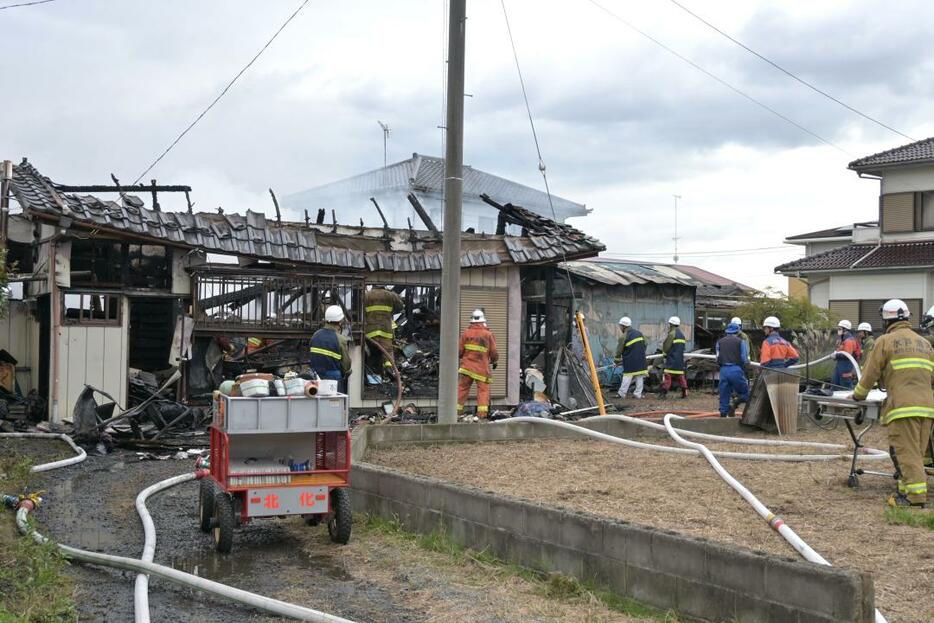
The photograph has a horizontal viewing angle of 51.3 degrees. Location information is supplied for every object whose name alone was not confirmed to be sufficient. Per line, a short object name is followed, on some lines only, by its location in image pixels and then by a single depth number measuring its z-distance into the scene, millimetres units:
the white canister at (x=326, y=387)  7756
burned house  14297
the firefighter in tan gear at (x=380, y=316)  16266
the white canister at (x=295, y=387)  7699
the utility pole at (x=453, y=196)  12023
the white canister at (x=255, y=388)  7598
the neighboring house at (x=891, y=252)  29188
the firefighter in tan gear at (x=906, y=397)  7660
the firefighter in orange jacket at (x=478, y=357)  15047
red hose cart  7387
